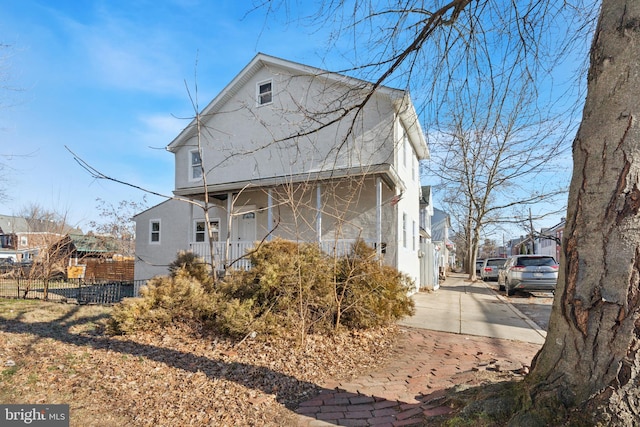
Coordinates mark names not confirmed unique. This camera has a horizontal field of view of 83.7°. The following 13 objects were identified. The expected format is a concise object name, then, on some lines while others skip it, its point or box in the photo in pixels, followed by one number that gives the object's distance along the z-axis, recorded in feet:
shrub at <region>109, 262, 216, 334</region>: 19.40
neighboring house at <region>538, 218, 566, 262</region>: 155.07
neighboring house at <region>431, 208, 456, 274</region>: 116.90
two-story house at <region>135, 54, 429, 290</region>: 35.86
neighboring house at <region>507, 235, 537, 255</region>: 162.37
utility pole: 77.22
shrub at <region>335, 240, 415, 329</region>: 20.54
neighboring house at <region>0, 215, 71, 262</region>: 159.18
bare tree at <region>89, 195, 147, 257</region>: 115.65
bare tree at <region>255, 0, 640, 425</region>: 6.73
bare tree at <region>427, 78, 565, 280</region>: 66.59
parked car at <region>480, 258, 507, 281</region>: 83.82
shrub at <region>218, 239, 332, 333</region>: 18.74
